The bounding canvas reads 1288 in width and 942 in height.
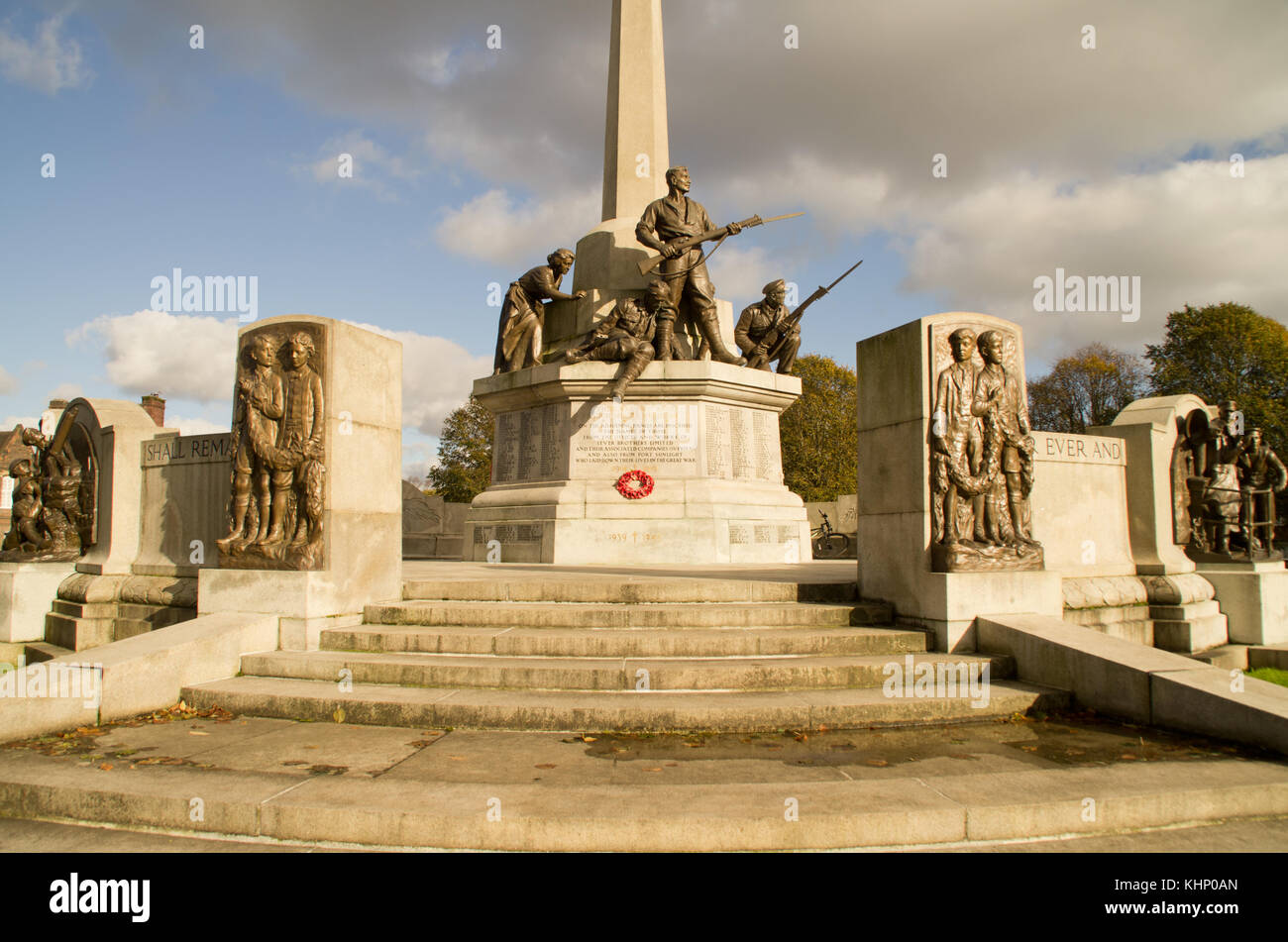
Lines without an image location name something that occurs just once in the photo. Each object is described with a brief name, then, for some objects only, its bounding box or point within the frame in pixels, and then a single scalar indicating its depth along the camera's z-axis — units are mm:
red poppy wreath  13305
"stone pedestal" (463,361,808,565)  13023
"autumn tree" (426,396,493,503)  44250
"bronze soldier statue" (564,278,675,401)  13602
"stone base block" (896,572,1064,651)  7094
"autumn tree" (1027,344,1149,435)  51781
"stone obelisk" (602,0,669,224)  16766
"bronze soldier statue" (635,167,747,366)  14414
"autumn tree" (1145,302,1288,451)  40188
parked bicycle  24094
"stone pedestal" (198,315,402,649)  7336
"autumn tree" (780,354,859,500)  47438
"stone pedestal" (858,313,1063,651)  7195
